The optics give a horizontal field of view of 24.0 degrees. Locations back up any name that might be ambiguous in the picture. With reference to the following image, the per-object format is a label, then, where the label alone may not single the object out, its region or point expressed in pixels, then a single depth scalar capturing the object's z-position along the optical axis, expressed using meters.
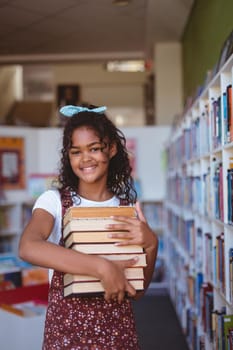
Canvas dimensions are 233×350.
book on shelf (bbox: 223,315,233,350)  2.35
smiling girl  1.36
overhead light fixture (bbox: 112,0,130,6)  5.72
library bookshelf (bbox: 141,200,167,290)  6.58
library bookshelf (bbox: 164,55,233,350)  2.51
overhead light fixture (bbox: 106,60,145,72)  11.05
